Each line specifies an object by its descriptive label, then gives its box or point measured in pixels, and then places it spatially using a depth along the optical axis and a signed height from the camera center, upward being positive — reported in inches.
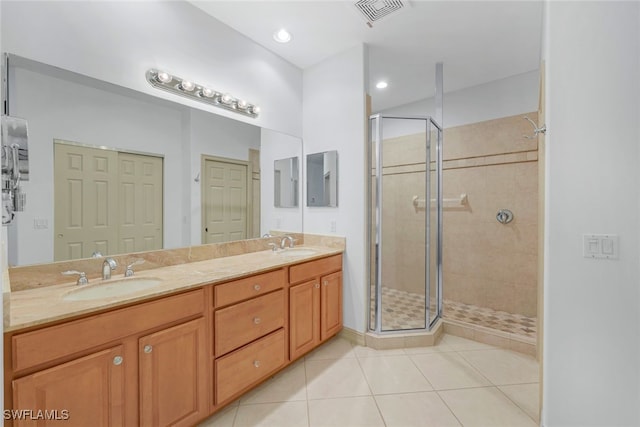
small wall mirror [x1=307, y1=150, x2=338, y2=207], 107.1 +13.0
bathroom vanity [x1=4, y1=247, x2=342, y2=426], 41.8 -24.9
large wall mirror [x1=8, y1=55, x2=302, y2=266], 58.0 +10.7
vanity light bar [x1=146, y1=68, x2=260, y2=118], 74.7 +35.1
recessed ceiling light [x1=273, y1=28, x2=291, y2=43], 93.4 +59.2
